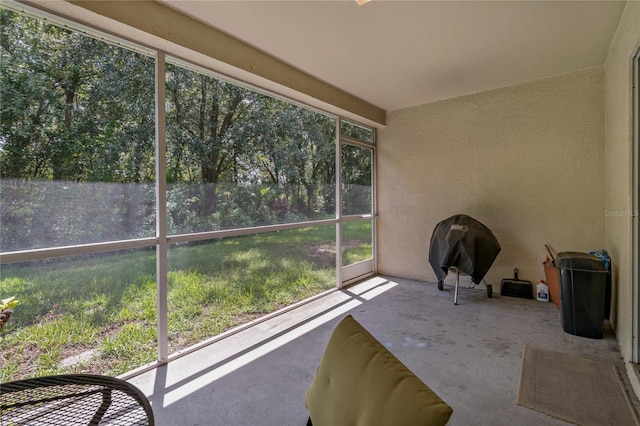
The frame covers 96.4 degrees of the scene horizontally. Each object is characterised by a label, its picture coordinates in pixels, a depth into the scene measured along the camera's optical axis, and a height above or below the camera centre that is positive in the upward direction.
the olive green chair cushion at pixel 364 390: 0.67 -0.50
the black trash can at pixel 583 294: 2.65 -0.80
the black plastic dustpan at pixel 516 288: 3.75 -1.04
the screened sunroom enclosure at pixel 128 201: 1.74 +0.09
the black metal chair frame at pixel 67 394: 0.96 -0.64
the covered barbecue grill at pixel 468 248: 3.45 -0.47
